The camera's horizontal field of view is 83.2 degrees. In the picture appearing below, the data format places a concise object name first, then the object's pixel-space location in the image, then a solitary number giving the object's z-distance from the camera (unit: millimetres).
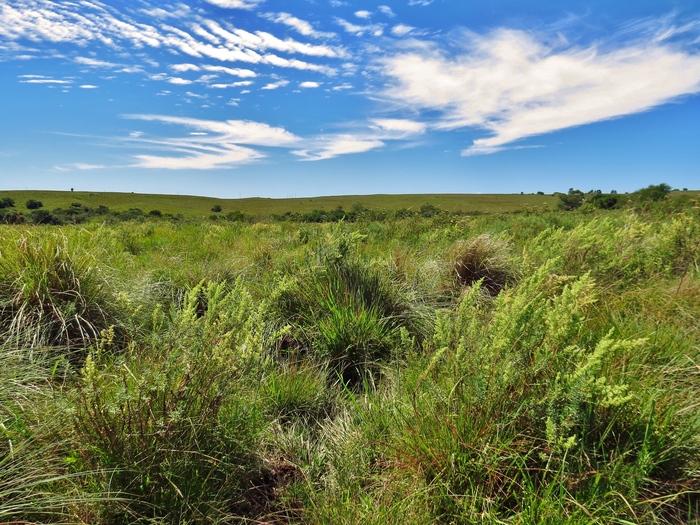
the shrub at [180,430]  1651
